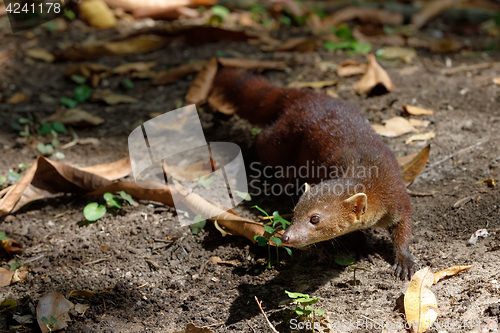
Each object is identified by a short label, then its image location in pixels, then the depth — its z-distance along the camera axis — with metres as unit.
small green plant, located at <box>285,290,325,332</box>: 4.20
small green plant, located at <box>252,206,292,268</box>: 5.20
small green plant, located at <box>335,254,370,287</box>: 5.37
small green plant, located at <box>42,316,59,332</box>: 4.50
